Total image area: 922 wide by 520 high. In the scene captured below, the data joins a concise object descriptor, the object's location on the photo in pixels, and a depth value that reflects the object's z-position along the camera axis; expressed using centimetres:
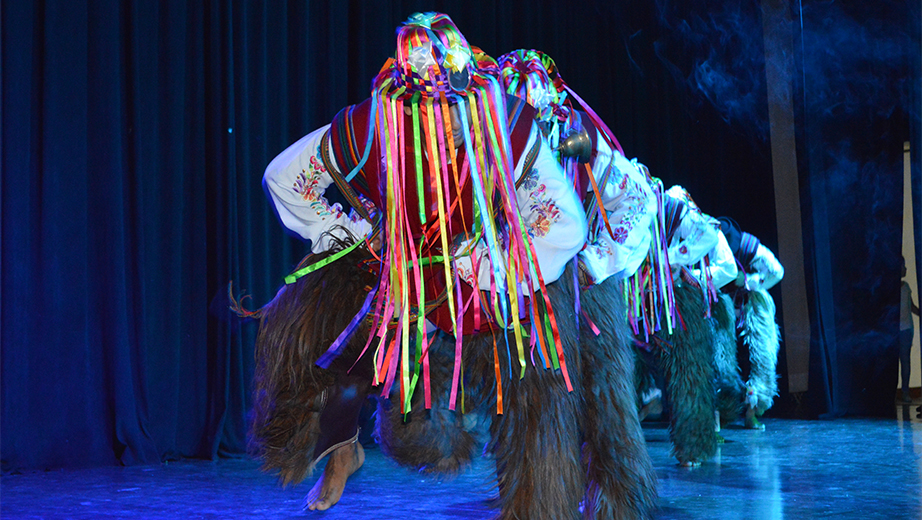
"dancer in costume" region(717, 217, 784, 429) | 454
